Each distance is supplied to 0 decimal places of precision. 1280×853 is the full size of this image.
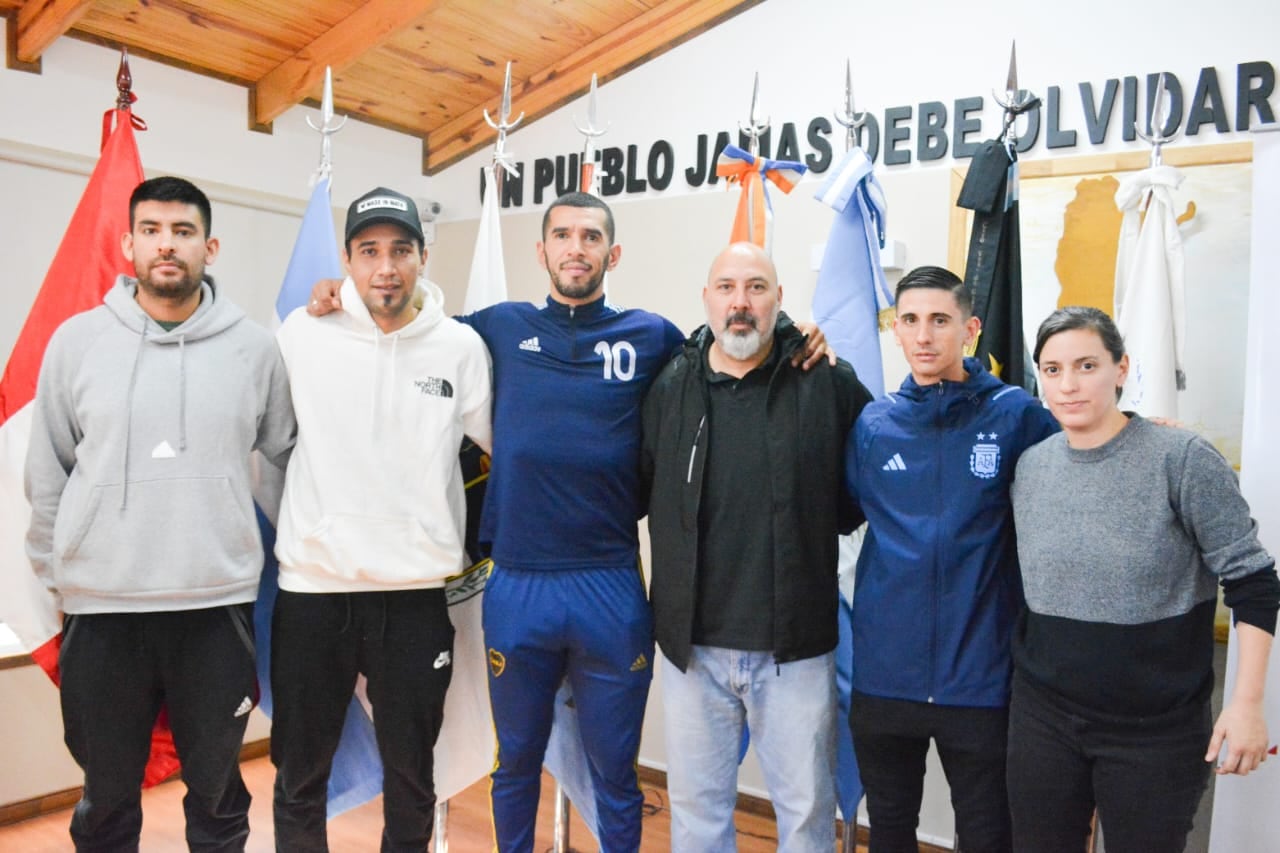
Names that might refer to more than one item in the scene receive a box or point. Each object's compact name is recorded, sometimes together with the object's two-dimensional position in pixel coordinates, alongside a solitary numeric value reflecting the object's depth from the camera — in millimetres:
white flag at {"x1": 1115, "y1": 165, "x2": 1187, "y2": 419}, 2539
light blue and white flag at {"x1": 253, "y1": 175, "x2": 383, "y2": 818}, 2650
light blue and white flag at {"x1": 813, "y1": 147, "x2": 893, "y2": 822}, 2803
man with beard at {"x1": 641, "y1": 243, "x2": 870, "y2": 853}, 2158
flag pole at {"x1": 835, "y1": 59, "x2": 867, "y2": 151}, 2874
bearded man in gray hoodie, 2143
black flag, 2619
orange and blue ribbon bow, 2943
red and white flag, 2500
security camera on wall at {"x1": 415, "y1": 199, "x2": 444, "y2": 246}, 4801
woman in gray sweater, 1745
